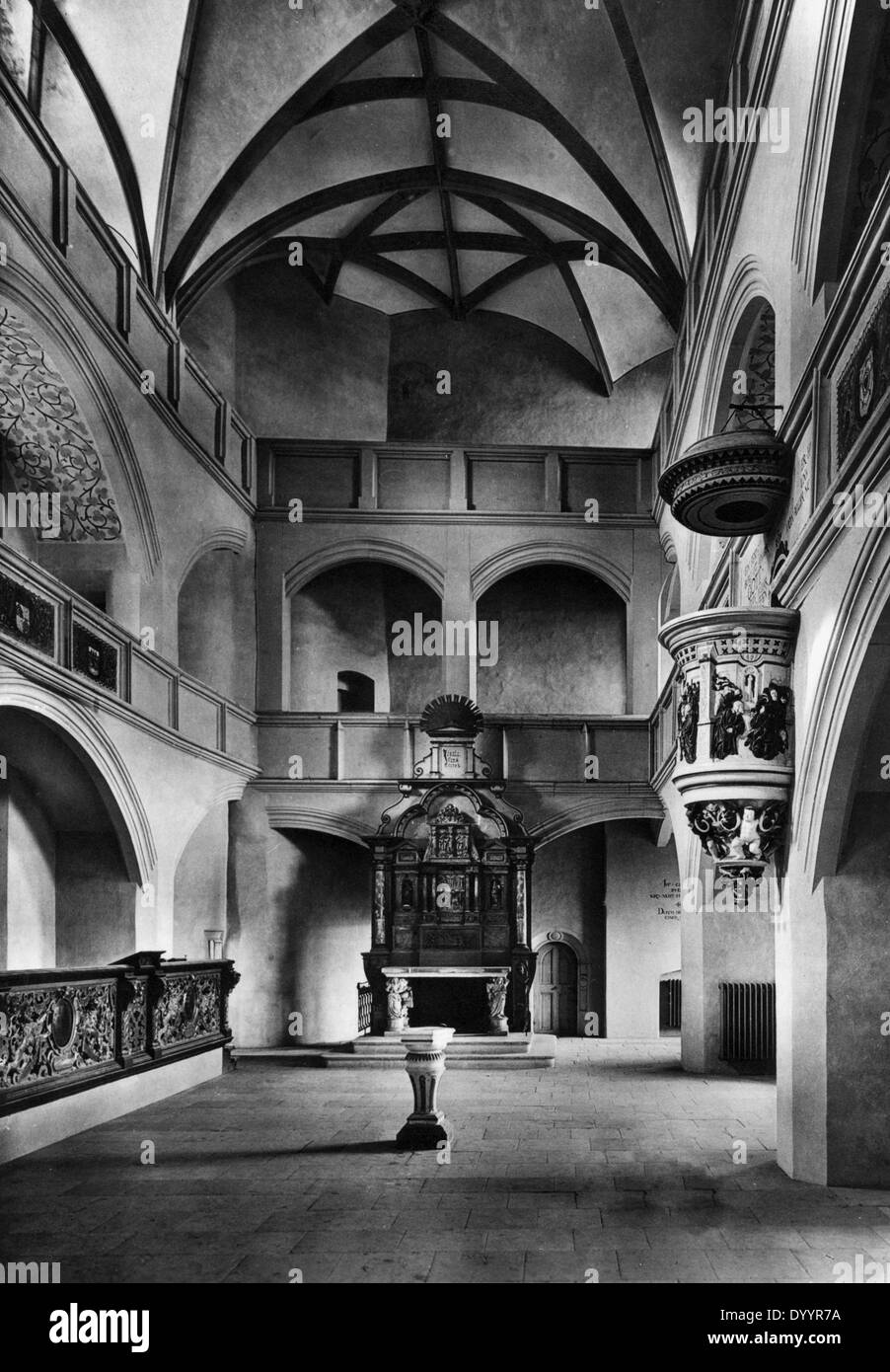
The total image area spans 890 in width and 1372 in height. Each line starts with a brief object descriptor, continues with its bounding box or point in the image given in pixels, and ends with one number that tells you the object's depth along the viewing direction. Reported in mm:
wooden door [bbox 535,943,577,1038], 18438
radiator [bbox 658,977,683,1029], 18453
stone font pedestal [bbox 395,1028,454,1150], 8789
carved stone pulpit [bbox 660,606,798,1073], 7660
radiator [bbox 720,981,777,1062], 13078
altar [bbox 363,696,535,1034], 15836
